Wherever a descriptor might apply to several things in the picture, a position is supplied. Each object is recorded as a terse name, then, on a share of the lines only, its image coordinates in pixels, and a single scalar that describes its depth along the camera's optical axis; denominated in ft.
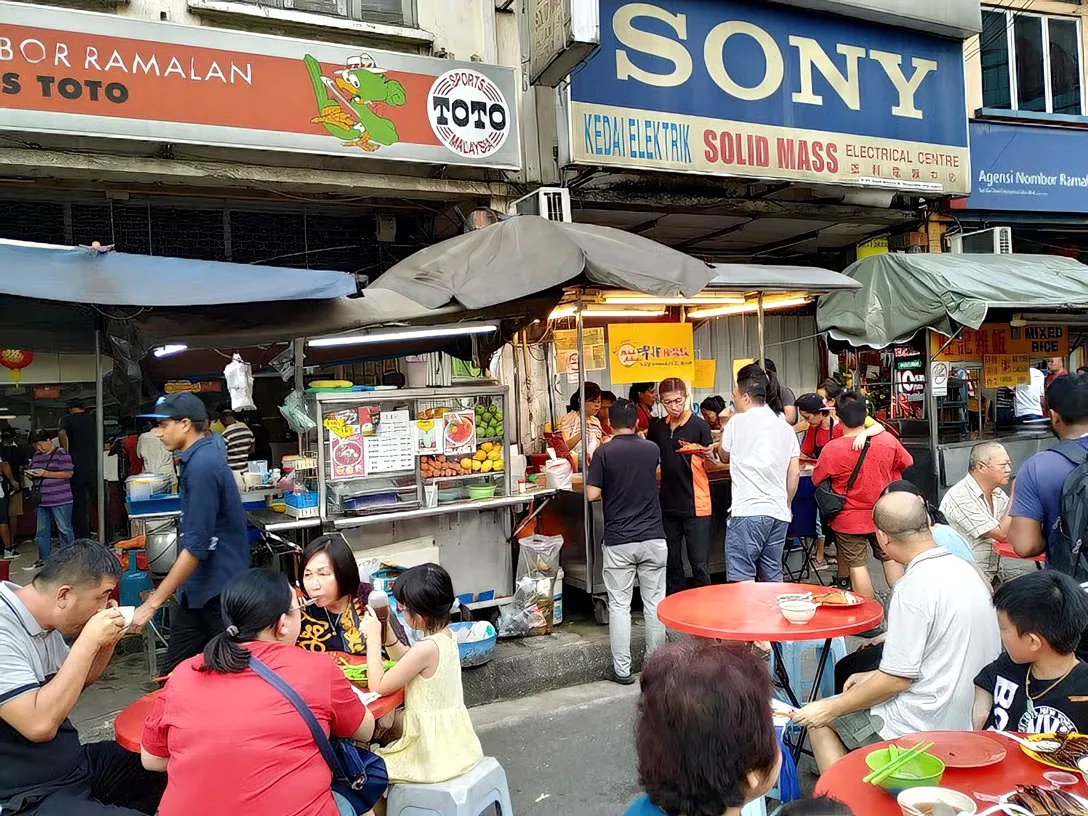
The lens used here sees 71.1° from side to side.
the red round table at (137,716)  9.93
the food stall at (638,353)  21.49
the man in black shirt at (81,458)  32.68
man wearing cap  13.64
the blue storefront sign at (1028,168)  33.58
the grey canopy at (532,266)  15.67
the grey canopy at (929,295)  26.35
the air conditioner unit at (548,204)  24.06
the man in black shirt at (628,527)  18.39
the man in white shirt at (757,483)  18.67
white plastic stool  9.90
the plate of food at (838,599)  12.58
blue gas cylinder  21.25
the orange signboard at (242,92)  18.42
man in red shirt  20.08
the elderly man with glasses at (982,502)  16.10
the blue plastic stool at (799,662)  14.52
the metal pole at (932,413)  28.96
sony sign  24.91
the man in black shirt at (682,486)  20.65
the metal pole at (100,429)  15.70
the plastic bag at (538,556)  21.09
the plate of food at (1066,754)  7.36
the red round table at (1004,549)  16.46
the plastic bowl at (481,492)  20.74
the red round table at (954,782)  7.00
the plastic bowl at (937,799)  6.72
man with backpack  11.55
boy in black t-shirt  8.22
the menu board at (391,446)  19.33
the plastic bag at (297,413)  18.31
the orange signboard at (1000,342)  32.07
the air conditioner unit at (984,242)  33.40
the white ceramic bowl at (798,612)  11.58
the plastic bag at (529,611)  20.47
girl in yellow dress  10.18
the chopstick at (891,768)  7.13
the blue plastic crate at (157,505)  22.02
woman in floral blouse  12.14
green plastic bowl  7.04
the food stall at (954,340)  27.04
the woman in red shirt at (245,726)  7.33
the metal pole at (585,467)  21.05
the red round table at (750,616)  11.14
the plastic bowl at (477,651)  17.78
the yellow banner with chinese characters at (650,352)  21.81
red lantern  29.06
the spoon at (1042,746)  7.60
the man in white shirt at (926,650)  9.75
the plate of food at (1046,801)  6.53
